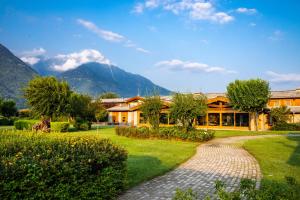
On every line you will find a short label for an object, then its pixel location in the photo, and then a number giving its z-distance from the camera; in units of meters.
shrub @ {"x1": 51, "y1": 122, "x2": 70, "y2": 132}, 32.94
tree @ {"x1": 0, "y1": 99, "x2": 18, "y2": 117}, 58.88
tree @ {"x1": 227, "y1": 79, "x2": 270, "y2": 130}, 35.56
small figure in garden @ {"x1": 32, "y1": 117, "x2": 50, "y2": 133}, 30.18
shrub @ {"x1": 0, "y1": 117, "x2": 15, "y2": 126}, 47.94
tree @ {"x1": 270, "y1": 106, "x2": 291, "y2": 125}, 36.81
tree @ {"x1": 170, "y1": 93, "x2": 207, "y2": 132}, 24.20
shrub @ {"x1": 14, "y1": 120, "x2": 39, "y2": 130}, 34.84
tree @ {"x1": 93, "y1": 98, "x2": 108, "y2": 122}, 47.09
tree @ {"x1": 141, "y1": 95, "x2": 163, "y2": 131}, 25.86
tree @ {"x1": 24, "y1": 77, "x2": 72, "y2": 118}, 34.00
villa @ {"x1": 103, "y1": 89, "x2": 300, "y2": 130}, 38.59
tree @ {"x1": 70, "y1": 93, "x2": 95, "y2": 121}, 39.91
